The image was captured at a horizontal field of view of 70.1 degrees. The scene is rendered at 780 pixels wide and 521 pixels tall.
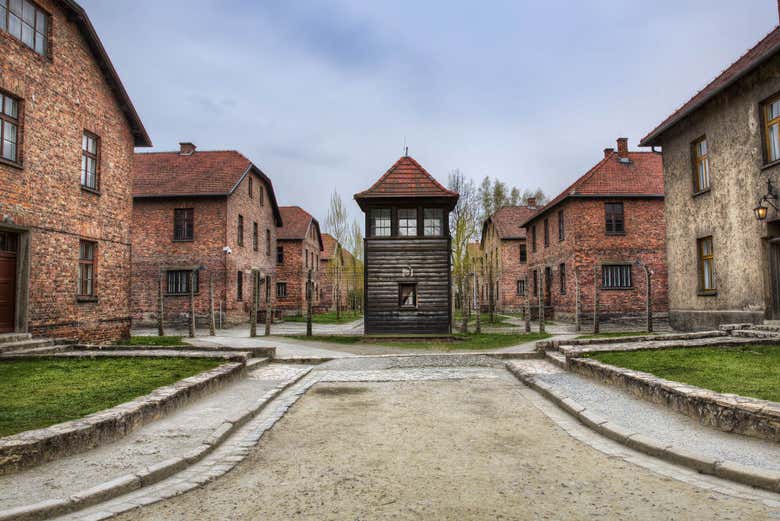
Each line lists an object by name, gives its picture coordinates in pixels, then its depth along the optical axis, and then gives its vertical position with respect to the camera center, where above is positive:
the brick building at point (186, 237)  27.55 +2.94
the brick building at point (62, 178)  12.93 +3.09
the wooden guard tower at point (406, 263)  20.34 +1.11
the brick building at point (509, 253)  42.34 +3.04
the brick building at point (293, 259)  42.41 +2.83
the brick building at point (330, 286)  48.38 +0.73
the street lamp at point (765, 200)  13.58 +2.17
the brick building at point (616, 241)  26.47 +2.41
